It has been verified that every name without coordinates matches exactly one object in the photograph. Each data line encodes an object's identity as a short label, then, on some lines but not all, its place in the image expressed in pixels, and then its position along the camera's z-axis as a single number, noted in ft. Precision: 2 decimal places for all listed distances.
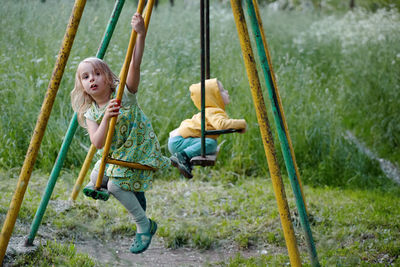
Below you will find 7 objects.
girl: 17.58
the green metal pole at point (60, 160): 20.16
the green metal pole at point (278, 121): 16.25
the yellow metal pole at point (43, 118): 17.44
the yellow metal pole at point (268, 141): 16.26
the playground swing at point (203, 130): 20.22
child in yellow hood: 21.66
